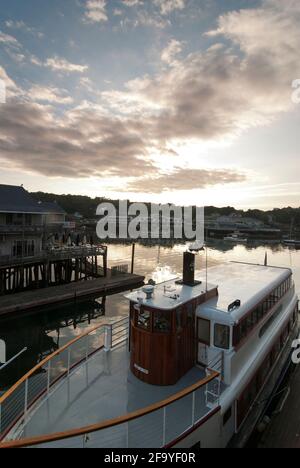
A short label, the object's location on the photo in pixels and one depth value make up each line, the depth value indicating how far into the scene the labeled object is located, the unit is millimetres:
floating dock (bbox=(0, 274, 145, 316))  25922
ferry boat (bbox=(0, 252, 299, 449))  7789
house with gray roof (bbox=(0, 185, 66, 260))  32062
